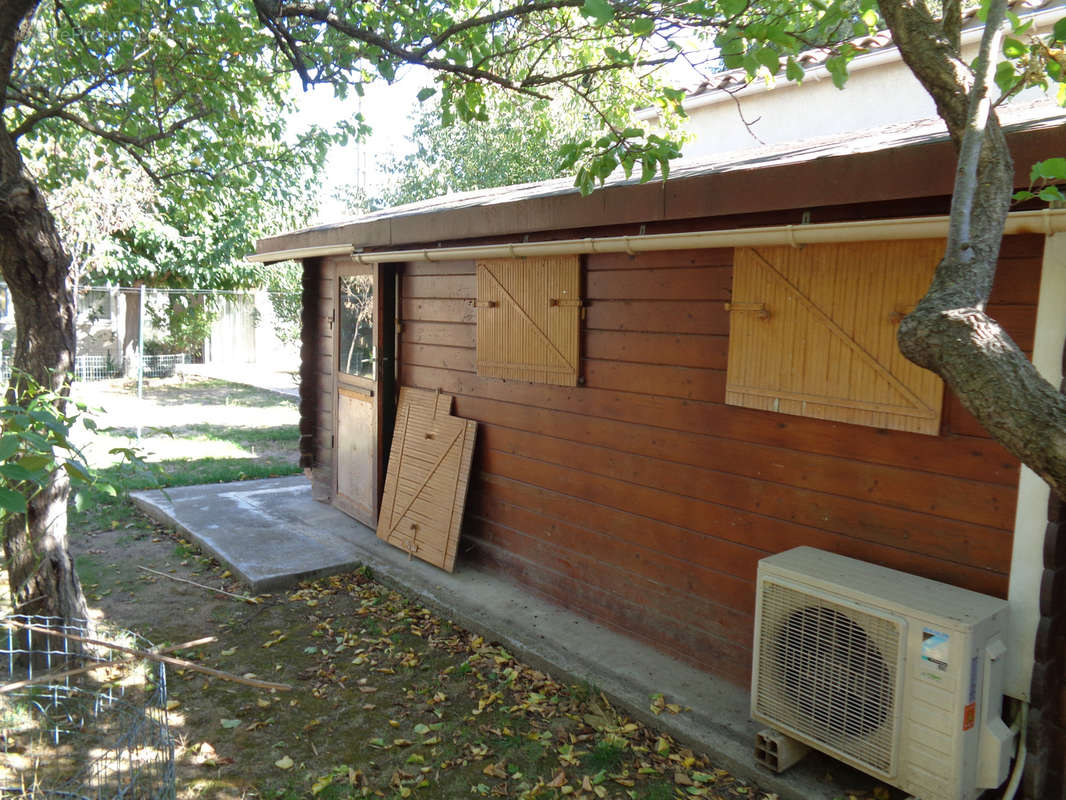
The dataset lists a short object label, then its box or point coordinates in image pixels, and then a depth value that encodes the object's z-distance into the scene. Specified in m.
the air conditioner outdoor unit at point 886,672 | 2.92
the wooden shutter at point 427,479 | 6.09
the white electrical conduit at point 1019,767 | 3.05
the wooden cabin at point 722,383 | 3.17
